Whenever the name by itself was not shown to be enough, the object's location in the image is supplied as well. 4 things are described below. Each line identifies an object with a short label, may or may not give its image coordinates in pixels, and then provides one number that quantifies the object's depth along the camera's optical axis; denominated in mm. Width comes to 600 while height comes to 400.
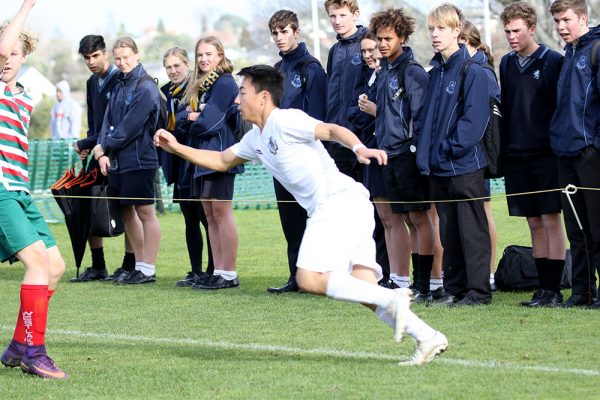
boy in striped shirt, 15250
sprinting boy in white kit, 14867
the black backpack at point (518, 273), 21984
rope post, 19125
